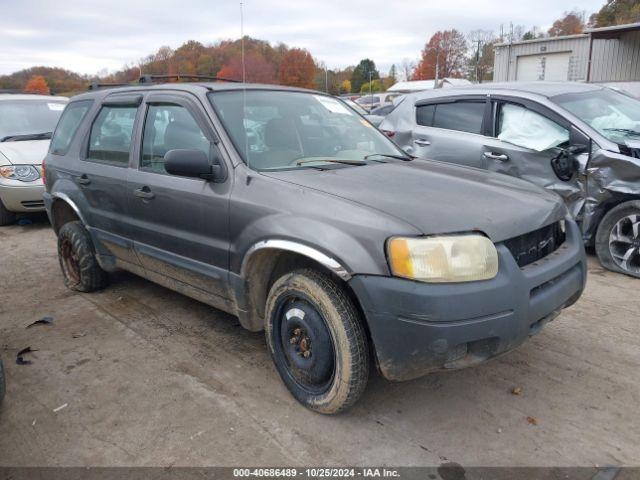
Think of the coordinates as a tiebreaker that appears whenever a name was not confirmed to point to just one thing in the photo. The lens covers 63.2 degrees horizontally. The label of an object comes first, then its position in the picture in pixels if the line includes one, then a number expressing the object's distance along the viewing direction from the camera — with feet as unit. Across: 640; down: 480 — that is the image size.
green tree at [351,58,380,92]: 283.26
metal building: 81.05
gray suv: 7.69
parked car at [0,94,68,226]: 23.65
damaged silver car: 15.26
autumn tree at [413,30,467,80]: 240.12
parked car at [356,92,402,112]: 116.88
